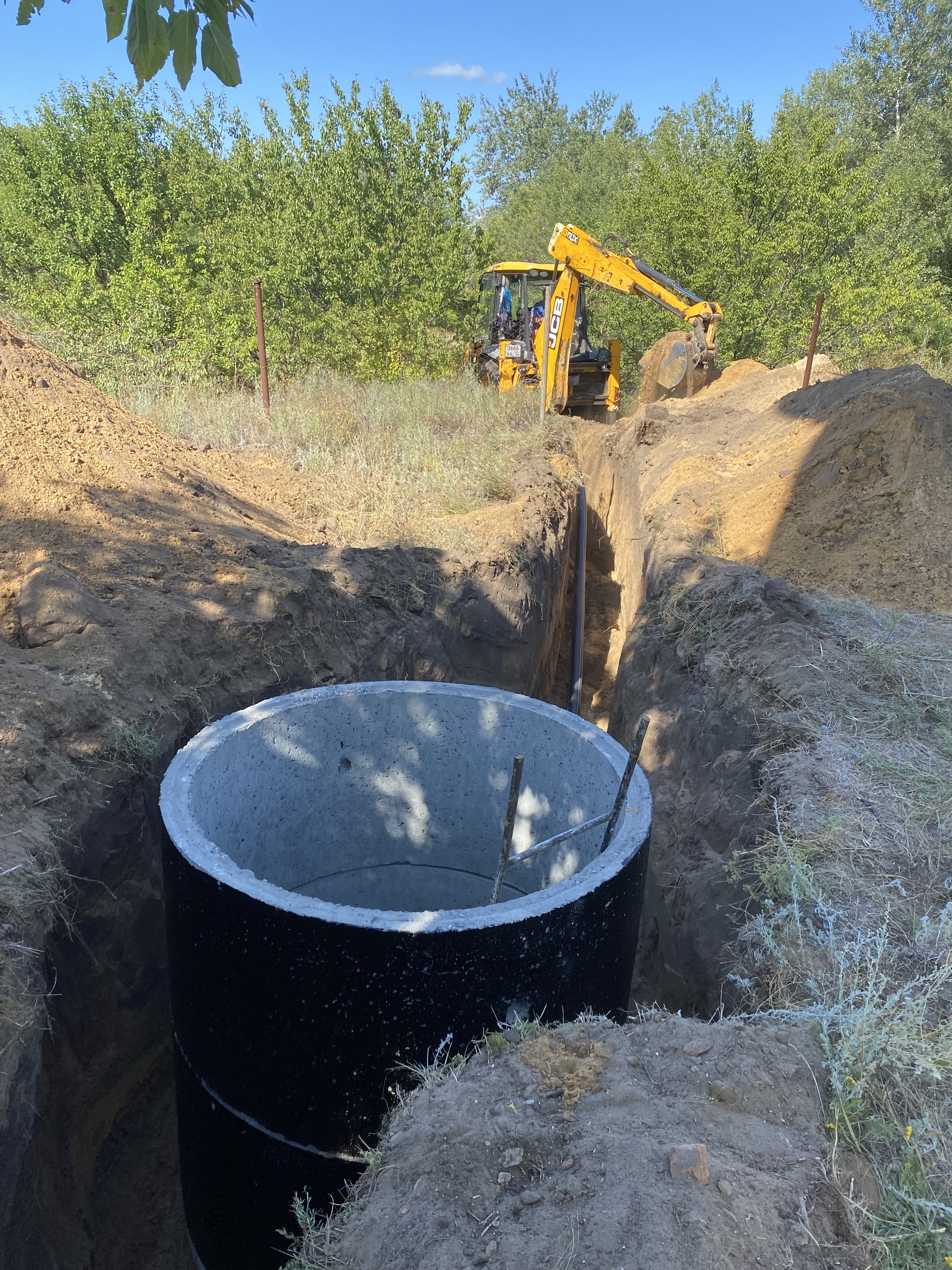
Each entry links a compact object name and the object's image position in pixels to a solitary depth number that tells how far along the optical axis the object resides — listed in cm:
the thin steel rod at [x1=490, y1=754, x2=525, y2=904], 278
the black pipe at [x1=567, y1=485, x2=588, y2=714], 830
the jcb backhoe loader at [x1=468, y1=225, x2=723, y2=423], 1179
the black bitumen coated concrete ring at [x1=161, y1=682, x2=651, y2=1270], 249
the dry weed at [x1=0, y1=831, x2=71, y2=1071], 242
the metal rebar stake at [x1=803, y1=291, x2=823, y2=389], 1021
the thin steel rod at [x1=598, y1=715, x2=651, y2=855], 288
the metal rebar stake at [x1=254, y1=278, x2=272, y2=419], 1008
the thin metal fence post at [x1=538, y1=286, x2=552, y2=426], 1135
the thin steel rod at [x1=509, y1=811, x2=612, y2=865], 295
